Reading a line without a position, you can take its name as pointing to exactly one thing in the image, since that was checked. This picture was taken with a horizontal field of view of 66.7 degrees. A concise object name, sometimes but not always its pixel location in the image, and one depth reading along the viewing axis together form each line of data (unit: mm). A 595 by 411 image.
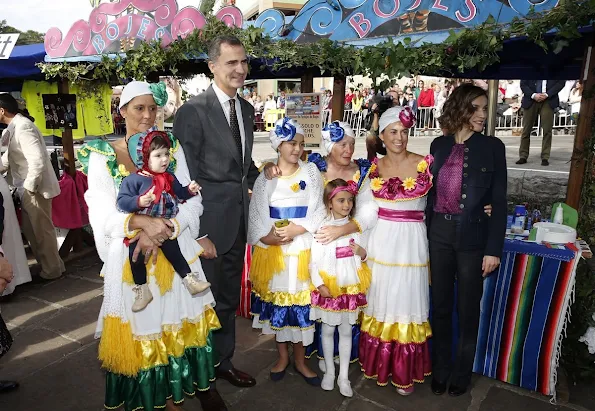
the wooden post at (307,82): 4641
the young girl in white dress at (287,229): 3158
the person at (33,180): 5086
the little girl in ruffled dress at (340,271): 3088
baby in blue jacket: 2307
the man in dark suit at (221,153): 2918
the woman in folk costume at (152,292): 2400
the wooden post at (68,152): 6367
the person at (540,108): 8445
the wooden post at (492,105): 7254
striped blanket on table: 3170
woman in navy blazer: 3012
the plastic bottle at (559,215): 3508
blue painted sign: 3168
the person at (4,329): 2261
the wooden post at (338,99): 4375
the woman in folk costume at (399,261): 3135
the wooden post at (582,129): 3238
